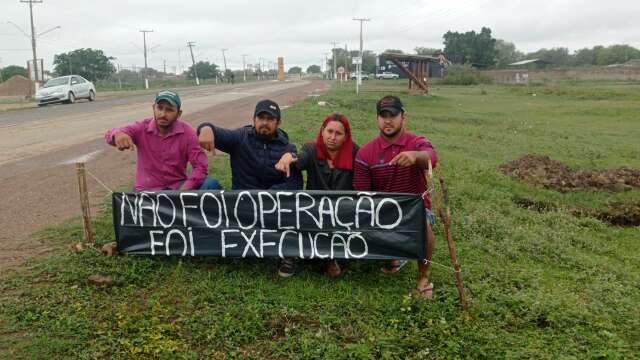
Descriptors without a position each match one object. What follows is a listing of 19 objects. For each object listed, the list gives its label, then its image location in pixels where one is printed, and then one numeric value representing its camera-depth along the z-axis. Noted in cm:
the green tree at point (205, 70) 9844
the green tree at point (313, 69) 19034
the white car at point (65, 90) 2672
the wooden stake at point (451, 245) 403
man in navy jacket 506
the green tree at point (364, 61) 10344
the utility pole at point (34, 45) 3625
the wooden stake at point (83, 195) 500
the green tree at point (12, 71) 7419
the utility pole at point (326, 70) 10659
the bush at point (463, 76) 5553
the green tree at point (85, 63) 6406
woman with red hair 471
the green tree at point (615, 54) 9419
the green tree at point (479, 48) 8169
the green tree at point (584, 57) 9781
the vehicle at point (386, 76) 8281
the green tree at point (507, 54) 9112
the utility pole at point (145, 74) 5922
